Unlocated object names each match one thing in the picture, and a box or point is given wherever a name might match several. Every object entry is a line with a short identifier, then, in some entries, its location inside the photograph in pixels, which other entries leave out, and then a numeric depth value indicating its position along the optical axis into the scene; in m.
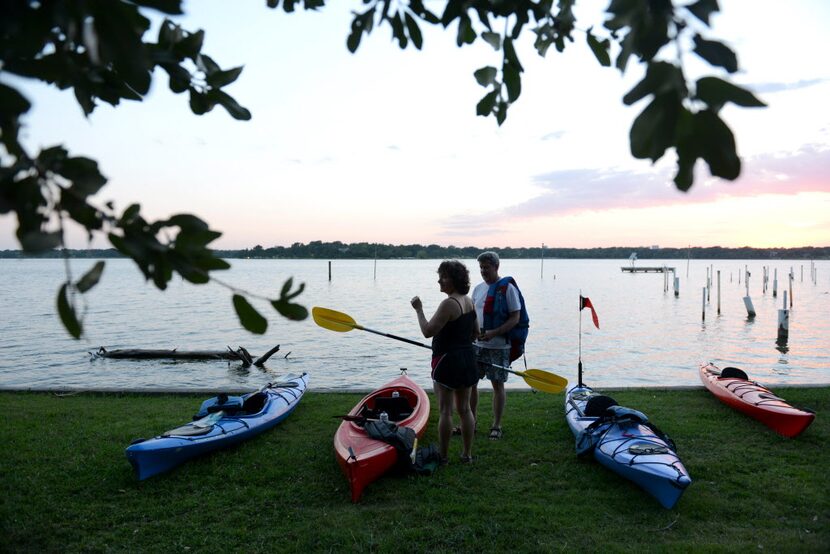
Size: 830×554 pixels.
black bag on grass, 5.67
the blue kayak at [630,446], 4.93
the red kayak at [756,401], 6.59
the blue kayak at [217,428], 5.57
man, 6.52
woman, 5.57
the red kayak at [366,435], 5.27
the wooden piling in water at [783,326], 20.62
